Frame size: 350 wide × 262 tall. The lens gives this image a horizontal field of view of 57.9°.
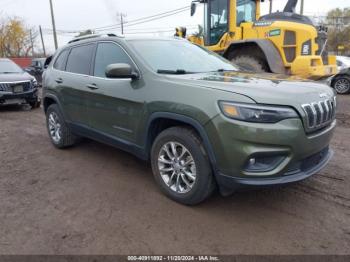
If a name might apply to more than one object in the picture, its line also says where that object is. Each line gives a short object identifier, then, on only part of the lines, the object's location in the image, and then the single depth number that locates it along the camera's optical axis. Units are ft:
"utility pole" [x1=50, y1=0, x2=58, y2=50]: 102.72
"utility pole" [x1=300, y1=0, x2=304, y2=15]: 82.21
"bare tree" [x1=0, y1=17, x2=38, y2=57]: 167.63
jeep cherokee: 9.09
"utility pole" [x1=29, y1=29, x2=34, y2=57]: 182.70
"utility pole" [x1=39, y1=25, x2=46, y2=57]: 179.03
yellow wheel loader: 25.22
